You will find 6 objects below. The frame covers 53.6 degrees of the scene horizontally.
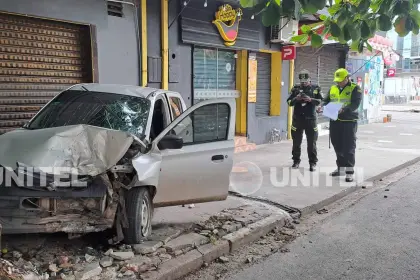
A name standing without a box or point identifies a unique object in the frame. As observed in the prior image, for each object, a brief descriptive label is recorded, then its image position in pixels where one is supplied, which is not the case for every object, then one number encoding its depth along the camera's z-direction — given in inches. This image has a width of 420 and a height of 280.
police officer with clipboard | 300.0
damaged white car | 140.1
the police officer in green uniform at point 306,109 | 317.4
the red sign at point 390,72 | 863.6
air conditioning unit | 460.7
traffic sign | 480.1
